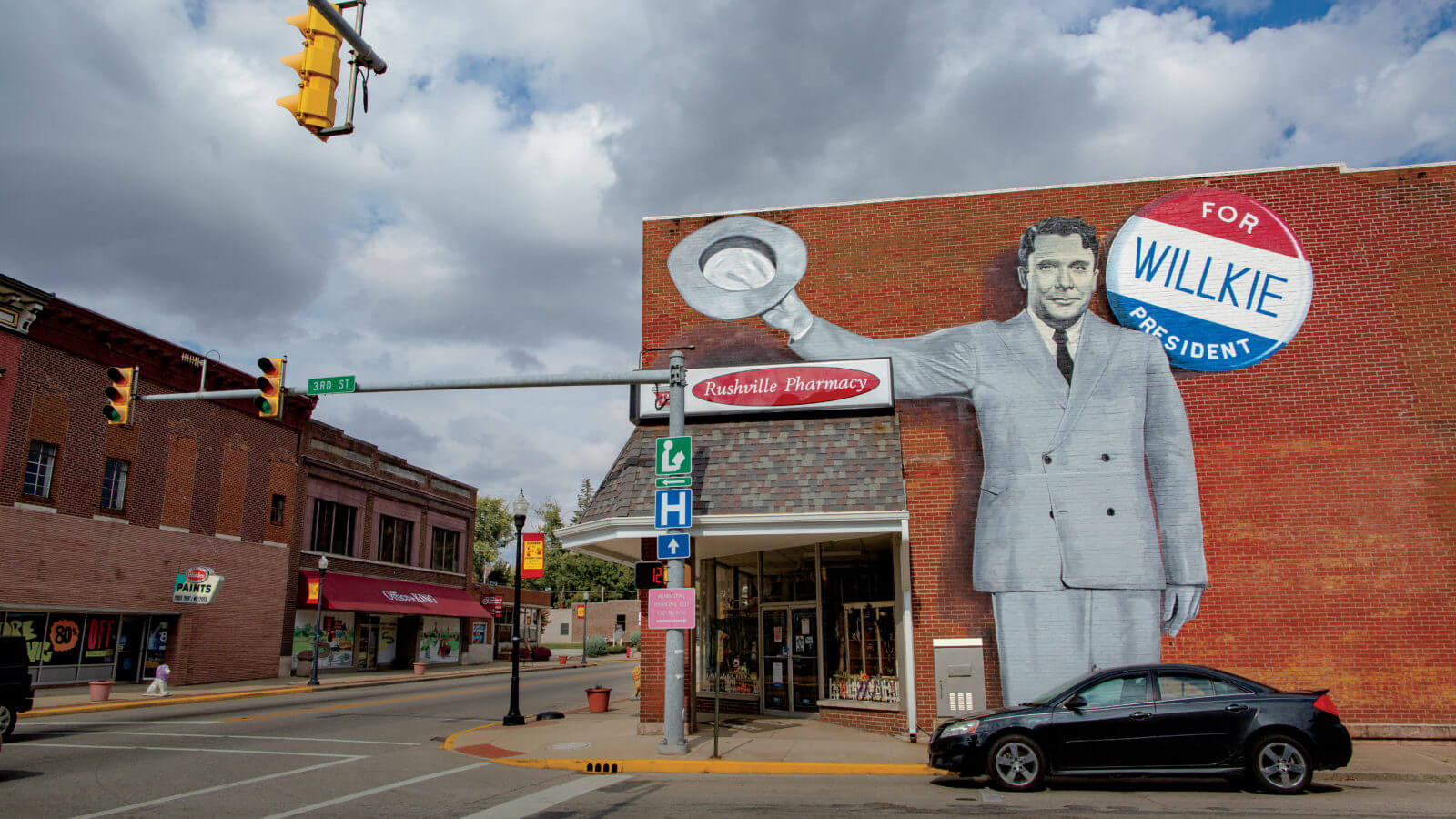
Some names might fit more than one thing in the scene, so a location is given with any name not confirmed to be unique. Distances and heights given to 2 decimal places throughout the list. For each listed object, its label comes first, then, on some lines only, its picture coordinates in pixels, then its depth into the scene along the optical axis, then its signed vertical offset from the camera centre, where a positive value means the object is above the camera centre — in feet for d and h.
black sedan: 31.60 -4.52
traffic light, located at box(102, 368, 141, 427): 46.57 +11.29
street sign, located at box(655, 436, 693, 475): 43.98 +7.41
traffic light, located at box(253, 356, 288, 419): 46.70 +11.63
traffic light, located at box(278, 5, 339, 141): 24.43 +14.56
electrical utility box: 47.21 -3.63
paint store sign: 89.40 +2.66
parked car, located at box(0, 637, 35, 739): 45.21 -3.23
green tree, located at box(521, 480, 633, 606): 266.16 +11.12
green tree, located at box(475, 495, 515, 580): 263.49 +24.15
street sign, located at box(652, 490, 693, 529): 44.39 +4.81
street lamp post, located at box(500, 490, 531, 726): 56.39 -2.16
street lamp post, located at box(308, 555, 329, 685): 97.73 -3.47
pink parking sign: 41.78 +0.07
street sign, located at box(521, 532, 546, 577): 93.91 +5.88
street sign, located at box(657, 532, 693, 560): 43.01 +2.98
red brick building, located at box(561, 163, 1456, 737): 47.03 +7.06
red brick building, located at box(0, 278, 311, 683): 77.05 +10.18
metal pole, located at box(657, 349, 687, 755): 41.57 -3.63
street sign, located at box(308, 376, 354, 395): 47.37 +11.88
